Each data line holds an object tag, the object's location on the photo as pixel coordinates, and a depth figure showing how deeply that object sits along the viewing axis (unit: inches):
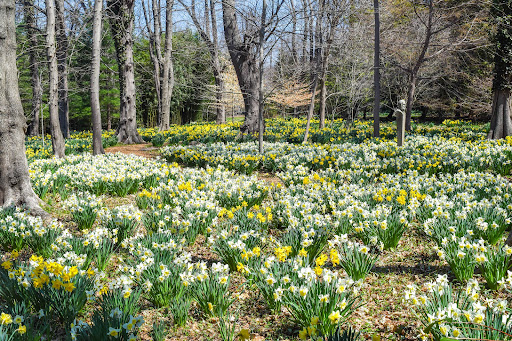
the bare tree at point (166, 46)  608.4
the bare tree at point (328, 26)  345.1
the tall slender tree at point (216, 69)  793.6
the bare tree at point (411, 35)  473.1
